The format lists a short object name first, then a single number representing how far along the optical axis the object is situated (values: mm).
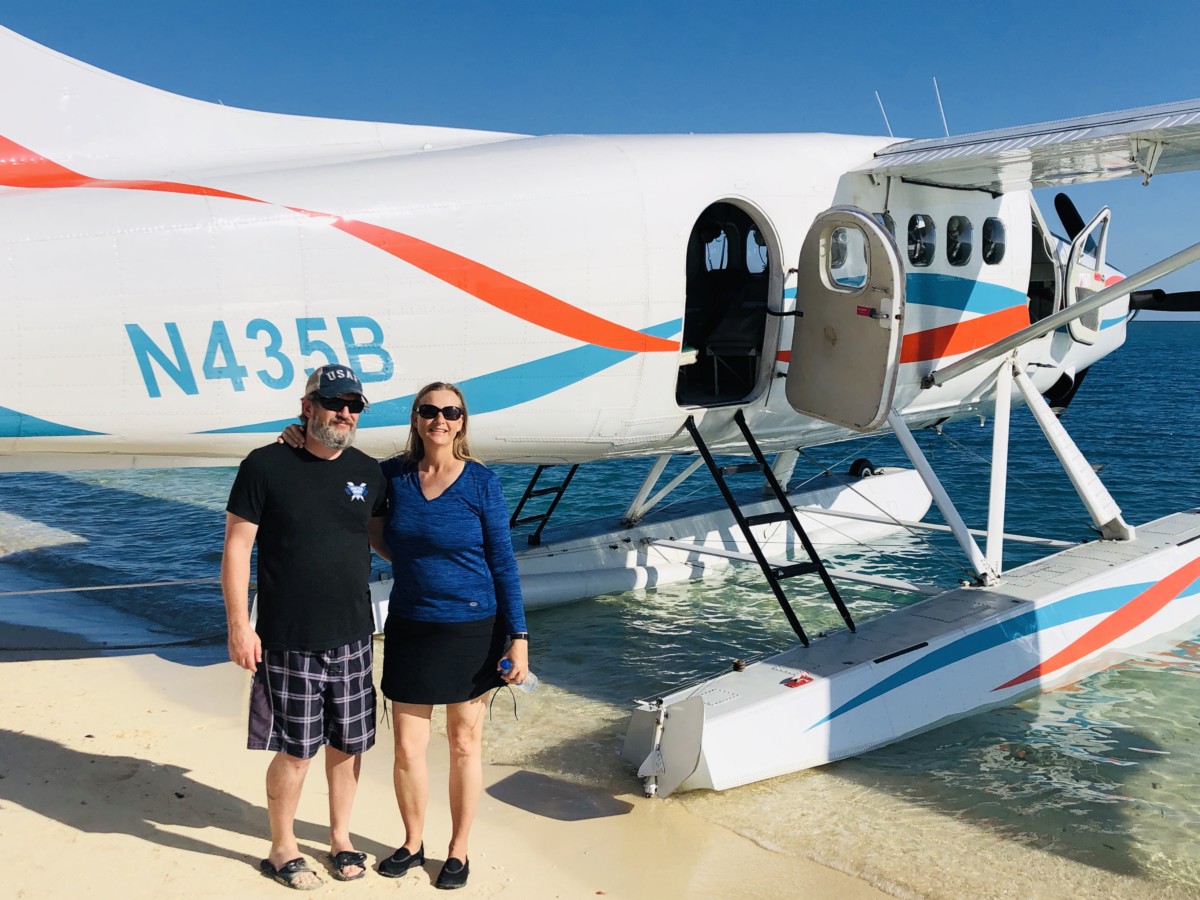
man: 3424
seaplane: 4617
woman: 3561
